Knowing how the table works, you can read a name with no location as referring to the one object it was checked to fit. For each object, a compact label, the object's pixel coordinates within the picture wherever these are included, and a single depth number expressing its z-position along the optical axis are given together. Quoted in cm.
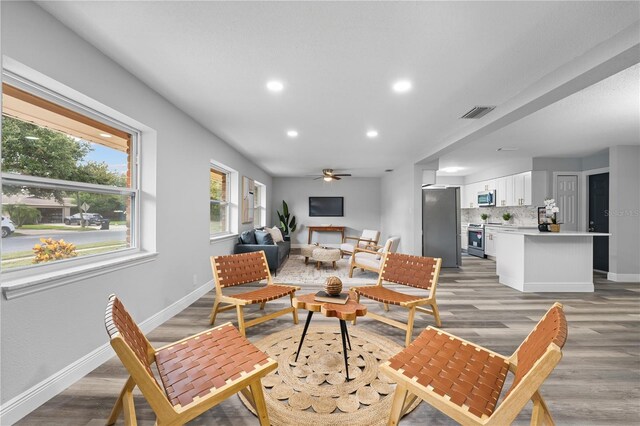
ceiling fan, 662
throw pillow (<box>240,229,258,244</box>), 502
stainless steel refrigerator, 580
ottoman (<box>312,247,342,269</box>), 548
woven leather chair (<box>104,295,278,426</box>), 103
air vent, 297
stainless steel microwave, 702
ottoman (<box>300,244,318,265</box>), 615
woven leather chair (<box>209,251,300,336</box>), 242
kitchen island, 404
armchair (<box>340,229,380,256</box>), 594
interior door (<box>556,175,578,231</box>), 578
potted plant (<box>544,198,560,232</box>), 416
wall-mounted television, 873
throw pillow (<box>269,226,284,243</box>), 636
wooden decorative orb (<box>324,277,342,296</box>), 217
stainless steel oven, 706
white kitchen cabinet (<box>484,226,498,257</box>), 664
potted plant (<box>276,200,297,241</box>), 827
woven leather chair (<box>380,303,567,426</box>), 100
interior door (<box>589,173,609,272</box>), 527
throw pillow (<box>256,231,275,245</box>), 509
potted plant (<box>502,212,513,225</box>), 677
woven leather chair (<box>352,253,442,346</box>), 242
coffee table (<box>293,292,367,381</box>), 187
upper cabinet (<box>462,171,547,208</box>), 593
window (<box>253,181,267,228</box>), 762
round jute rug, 152
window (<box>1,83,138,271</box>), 161
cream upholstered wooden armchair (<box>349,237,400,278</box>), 458
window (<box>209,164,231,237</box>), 453
